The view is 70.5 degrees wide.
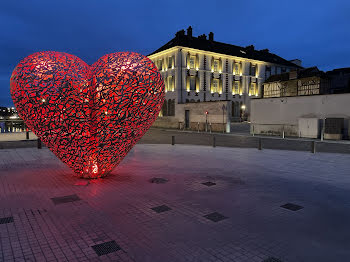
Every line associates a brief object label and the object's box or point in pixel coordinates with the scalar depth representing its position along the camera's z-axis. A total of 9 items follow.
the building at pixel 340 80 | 39.58
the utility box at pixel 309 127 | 19.56
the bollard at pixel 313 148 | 12.47
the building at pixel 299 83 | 33.78
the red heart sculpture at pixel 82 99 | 6.46
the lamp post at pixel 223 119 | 26.02
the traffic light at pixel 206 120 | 27.16
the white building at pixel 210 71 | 35.50
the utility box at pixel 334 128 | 18.52
